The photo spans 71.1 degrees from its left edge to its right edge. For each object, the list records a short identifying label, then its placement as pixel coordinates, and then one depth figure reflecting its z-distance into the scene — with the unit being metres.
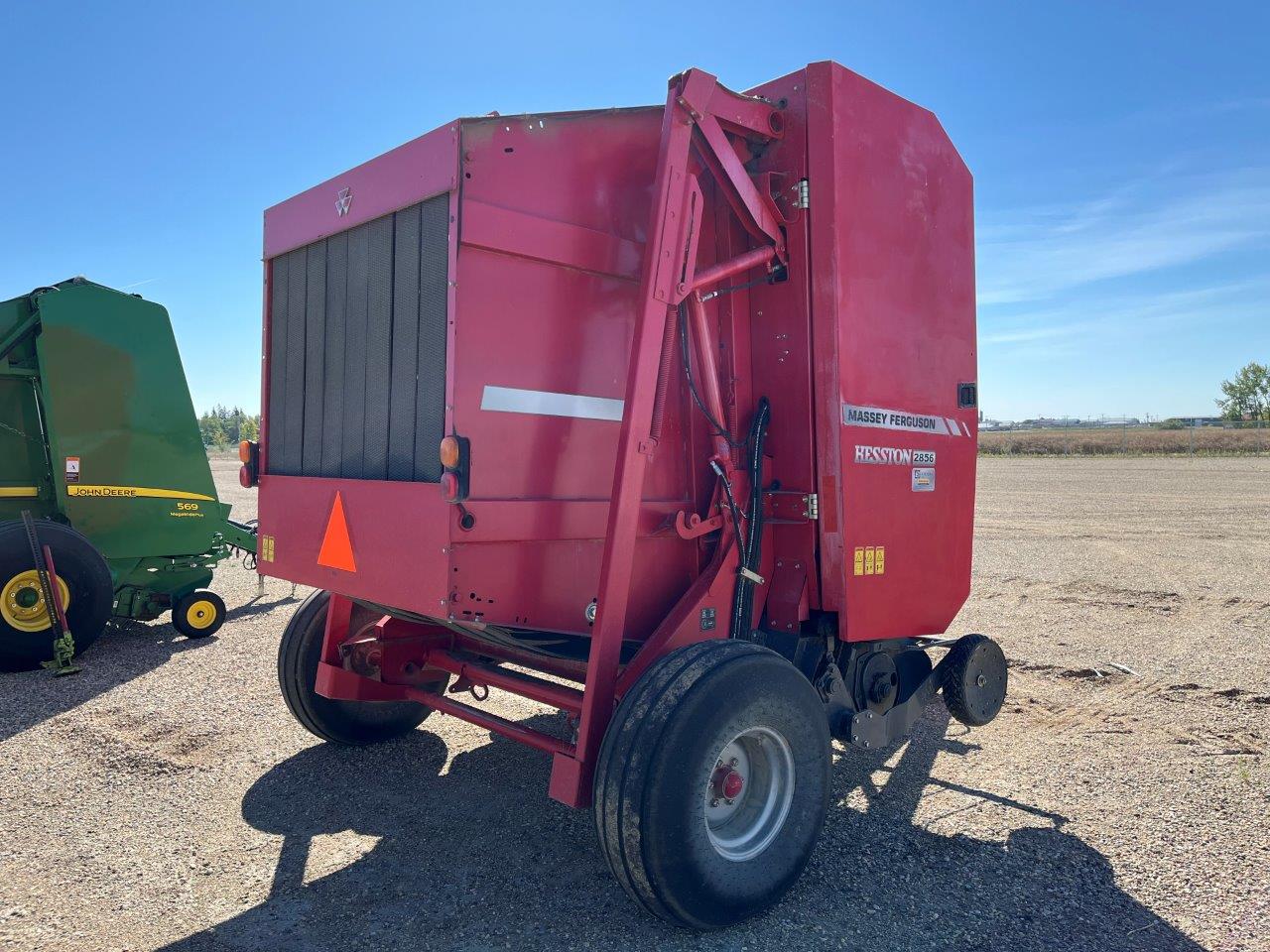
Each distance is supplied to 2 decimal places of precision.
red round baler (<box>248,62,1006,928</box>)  3.30
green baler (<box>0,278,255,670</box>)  7.78
